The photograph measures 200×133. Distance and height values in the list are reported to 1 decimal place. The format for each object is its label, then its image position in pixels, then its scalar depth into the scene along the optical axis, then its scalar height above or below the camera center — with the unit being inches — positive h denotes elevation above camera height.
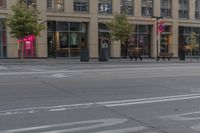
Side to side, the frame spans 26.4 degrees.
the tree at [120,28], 1656.0 +72.7
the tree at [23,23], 1418.6 +82.2
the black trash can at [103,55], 1588.3 -30.4
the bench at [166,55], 1821.9 -37.5
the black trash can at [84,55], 1533.0 -28.7
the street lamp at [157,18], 1809.7 +121.8
